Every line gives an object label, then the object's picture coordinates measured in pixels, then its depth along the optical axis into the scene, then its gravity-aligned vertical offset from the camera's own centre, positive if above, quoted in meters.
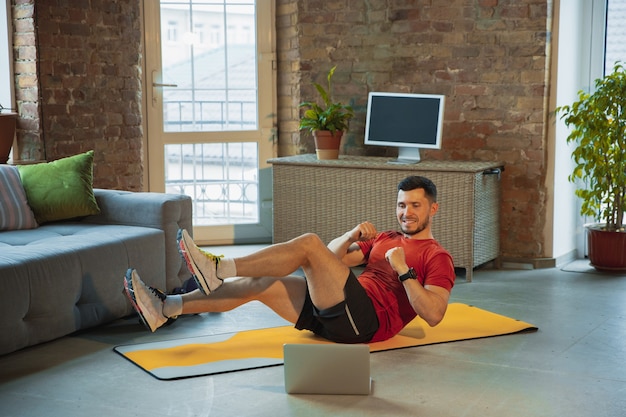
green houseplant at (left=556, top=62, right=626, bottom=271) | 5.32 -0.24
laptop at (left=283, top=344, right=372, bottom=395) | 3.18 -0.91
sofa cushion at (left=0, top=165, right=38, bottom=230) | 4.42 -0.43
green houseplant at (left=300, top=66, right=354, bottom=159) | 5.71 -0.04
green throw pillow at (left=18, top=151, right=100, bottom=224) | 4.56 -0.36
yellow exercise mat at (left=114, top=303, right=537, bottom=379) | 3.54 -0.98
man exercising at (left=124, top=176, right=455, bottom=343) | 3.46 -0.66
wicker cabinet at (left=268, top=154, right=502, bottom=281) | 5.23 -0.49
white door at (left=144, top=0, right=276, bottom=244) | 6.09 +0.08
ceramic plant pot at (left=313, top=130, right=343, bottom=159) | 5.70 -0.15
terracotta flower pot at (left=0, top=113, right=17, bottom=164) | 5.17 -0.07
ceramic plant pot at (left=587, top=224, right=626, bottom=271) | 5.47 -0.81
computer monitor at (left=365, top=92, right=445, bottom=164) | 5.45 -0.01
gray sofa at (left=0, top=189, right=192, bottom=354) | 3.70 -0.65
